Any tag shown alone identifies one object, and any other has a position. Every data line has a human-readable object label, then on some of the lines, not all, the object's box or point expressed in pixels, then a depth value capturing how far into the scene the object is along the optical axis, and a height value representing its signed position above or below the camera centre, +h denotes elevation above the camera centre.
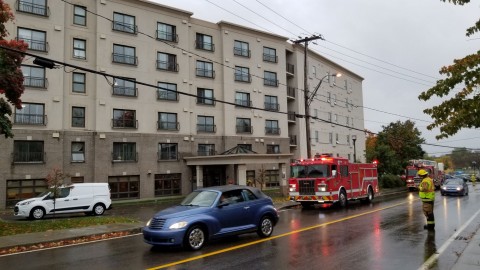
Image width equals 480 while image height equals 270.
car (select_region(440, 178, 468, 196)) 29.98 -1.82
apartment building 29.38 +5.62
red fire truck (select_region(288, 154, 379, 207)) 21.59 -0.84
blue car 10.00 -1.32
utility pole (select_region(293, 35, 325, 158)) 27.71 +4.13
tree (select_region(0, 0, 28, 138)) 14.98 +3.62
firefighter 12.91 -1.06
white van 20.34 -1.64
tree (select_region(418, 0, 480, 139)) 9.33 +1.57
